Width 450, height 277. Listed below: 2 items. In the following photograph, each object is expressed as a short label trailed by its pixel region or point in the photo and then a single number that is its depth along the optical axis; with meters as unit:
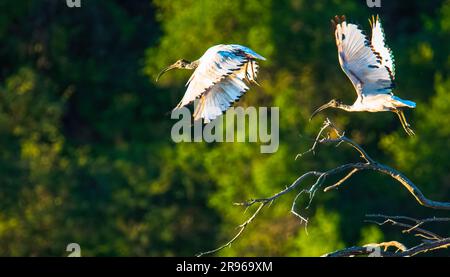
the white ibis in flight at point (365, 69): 20.56
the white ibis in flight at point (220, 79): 21.14
